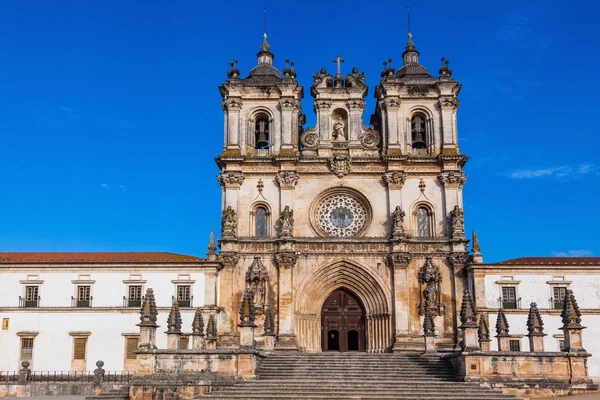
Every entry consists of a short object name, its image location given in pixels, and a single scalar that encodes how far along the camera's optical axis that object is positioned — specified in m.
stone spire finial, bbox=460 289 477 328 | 28.66
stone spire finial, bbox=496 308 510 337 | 33.88
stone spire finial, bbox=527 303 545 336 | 32.91
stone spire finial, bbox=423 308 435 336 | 33.50
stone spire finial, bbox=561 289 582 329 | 28.99
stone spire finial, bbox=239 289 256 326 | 29.73
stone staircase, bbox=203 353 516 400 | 26.20
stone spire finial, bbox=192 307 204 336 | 33.56
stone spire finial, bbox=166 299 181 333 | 32.03
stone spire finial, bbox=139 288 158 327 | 29.31
